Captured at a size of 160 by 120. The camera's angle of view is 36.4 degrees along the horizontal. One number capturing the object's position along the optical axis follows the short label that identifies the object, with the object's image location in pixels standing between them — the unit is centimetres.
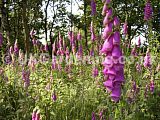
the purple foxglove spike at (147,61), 391
